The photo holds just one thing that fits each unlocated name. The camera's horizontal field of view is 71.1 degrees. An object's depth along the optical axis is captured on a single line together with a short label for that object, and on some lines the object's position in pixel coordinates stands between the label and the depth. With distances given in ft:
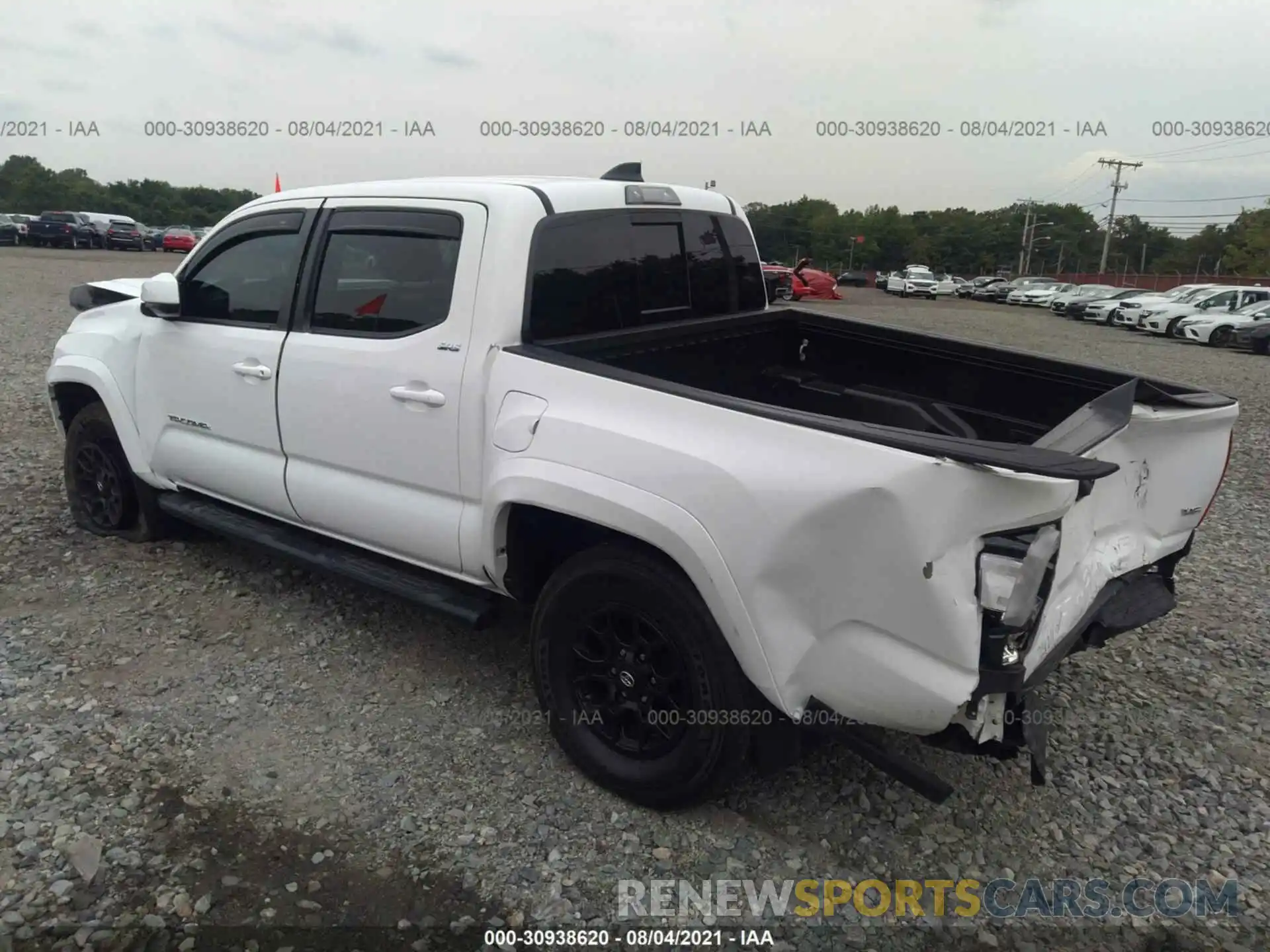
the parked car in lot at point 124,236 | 123.95
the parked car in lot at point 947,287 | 146.92
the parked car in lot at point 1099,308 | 97.60
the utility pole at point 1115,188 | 234.17
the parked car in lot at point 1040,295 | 129.59
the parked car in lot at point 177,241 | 126.31
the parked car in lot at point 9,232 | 122.83
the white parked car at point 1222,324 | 70.08
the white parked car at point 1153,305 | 86.58
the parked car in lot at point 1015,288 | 137.67
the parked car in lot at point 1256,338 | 65.57
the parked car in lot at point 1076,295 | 112.57
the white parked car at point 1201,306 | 78.79
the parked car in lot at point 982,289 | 150.00
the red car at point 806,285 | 83.43
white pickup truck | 7.52
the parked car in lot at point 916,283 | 142.72
